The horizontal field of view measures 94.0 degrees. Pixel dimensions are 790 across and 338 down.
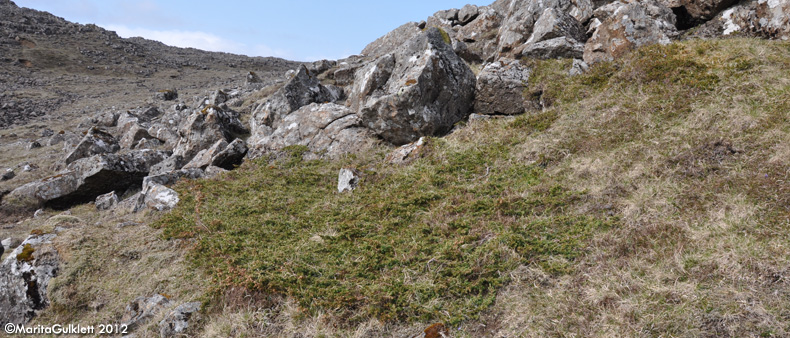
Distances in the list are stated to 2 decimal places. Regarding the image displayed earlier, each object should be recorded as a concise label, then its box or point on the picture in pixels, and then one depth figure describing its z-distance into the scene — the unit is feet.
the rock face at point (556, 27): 54.54
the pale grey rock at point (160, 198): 40.06
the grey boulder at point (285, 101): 60.49
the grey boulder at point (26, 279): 28.07
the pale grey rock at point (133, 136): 73.97
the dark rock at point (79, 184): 51.80
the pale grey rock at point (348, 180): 38.24
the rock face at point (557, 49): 51.47
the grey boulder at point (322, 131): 48.93
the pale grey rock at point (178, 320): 22.25
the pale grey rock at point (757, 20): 39.50
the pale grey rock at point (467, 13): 98.84
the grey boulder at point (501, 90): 46.29
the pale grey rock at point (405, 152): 41.93
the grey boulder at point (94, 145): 66.13
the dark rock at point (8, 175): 62.69
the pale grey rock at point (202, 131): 59.98
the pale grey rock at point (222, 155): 52.65
